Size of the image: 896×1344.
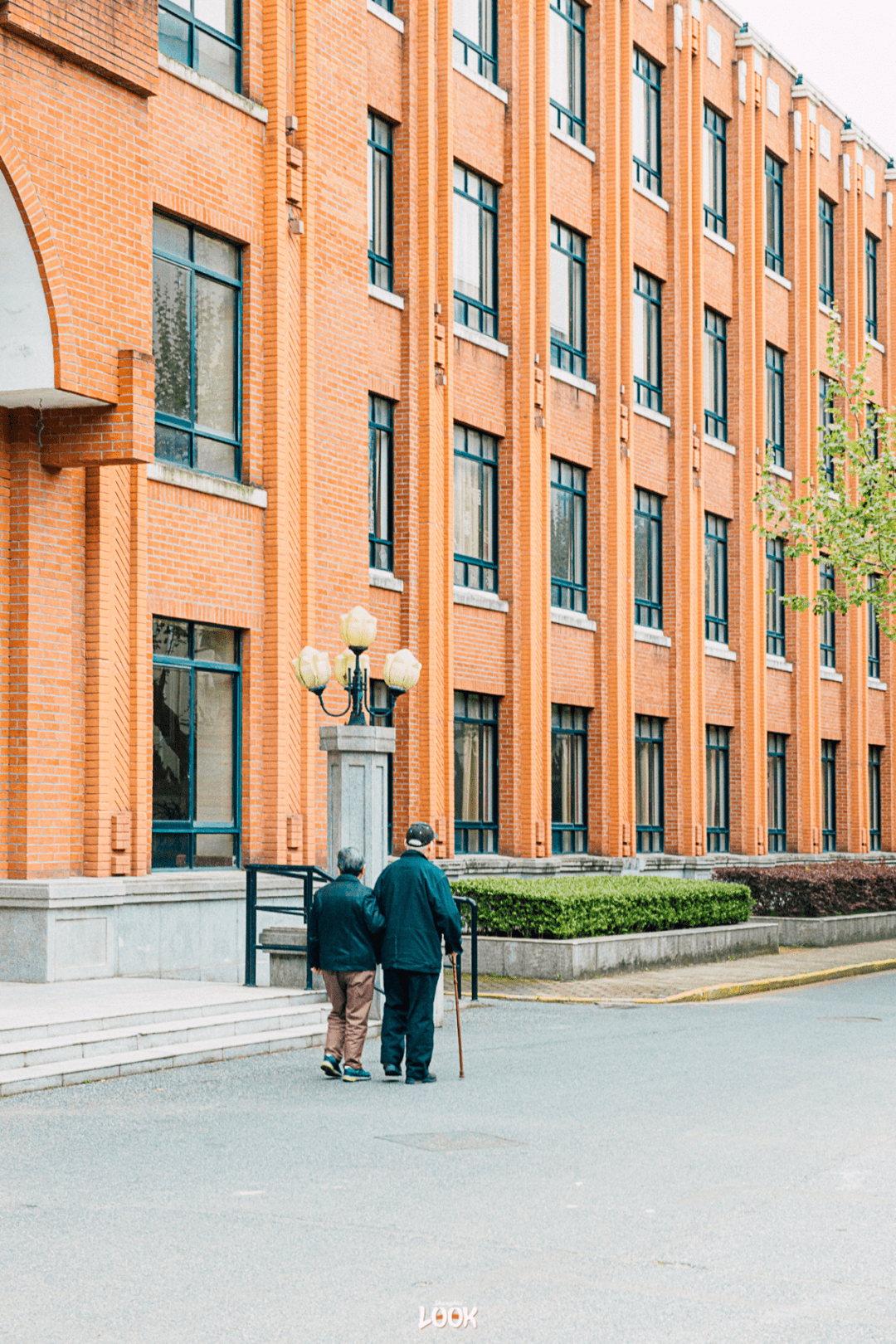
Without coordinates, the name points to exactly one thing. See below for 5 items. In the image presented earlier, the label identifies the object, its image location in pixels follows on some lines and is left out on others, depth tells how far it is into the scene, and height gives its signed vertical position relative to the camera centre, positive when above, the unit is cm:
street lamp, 1623 +127
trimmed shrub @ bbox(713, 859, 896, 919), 2719 -157
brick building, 1722 +512
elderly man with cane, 1245 -112
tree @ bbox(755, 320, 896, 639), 2895 +477
